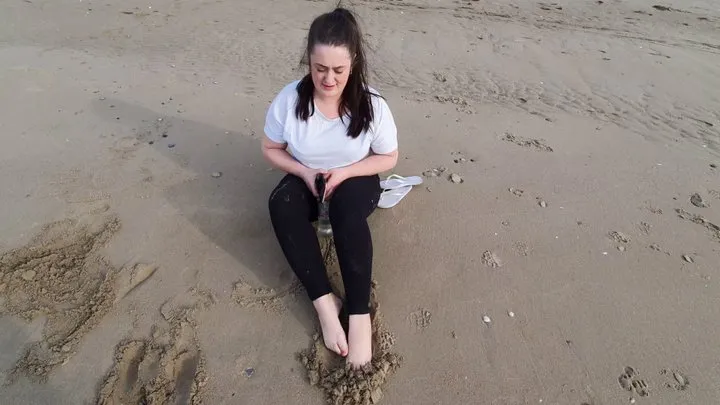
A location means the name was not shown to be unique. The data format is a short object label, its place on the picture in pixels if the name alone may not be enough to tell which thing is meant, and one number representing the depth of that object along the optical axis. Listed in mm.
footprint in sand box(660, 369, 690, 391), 1791
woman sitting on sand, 1892
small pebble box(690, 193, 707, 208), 2789
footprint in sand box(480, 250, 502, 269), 2330
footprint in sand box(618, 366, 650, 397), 1779
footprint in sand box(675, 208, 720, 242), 2554
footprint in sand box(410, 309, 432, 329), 2035
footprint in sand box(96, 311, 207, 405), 1754
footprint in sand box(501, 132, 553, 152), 3344
